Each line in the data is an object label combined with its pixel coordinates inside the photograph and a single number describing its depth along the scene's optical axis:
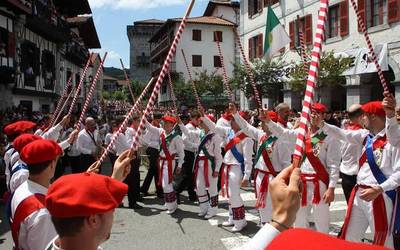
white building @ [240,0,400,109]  17.53
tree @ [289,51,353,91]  18.02
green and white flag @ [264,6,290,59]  11.95
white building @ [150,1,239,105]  47.25
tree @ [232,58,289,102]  24.05
